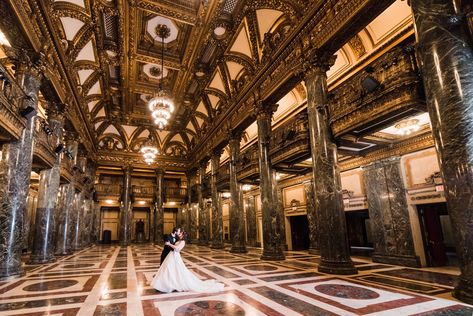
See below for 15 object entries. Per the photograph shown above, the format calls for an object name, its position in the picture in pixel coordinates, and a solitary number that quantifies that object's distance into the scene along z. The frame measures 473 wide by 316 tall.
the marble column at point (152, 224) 19.31
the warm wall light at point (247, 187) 15.14
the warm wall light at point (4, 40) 6.62
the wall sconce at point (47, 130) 7.93
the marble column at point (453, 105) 3.54
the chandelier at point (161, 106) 9.55
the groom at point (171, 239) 5.21
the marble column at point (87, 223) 15.95
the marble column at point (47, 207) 8.49
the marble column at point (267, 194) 8.65
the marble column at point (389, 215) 7.41
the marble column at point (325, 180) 5.92
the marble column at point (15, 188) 5.91
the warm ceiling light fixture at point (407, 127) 6.89
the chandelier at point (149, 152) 13.81
